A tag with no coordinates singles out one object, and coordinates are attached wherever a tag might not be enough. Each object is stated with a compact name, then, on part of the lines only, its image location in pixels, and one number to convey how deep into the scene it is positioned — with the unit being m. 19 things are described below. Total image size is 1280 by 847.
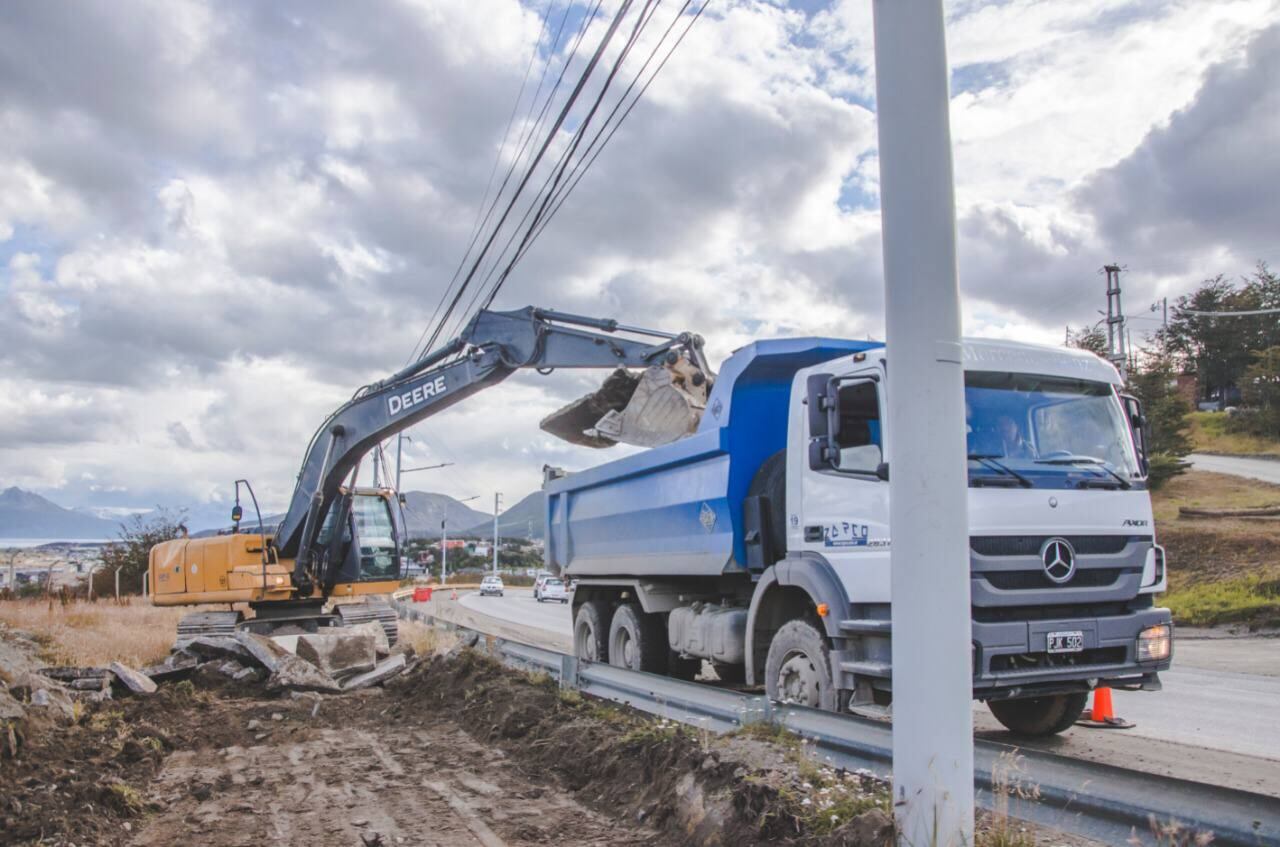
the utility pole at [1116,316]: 38.66
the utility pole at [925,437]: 3.84
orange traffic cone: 8.67
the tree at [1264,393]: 43.69
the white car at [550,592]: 51.41
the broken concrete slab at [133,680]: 11.28
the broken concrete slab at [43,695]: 9.01
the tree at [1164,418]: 31.89
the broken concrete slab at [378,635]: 14.88
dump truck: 6.64
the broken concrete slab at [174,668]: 12.53
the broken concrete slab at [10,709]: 7.66
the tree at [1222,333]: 57.94
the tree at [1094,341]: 44.78
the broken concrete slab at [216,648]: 12.98
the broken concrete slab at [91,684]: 11.07
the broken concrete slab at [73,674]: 11.23
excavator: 13.38
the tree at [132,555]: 37.53
